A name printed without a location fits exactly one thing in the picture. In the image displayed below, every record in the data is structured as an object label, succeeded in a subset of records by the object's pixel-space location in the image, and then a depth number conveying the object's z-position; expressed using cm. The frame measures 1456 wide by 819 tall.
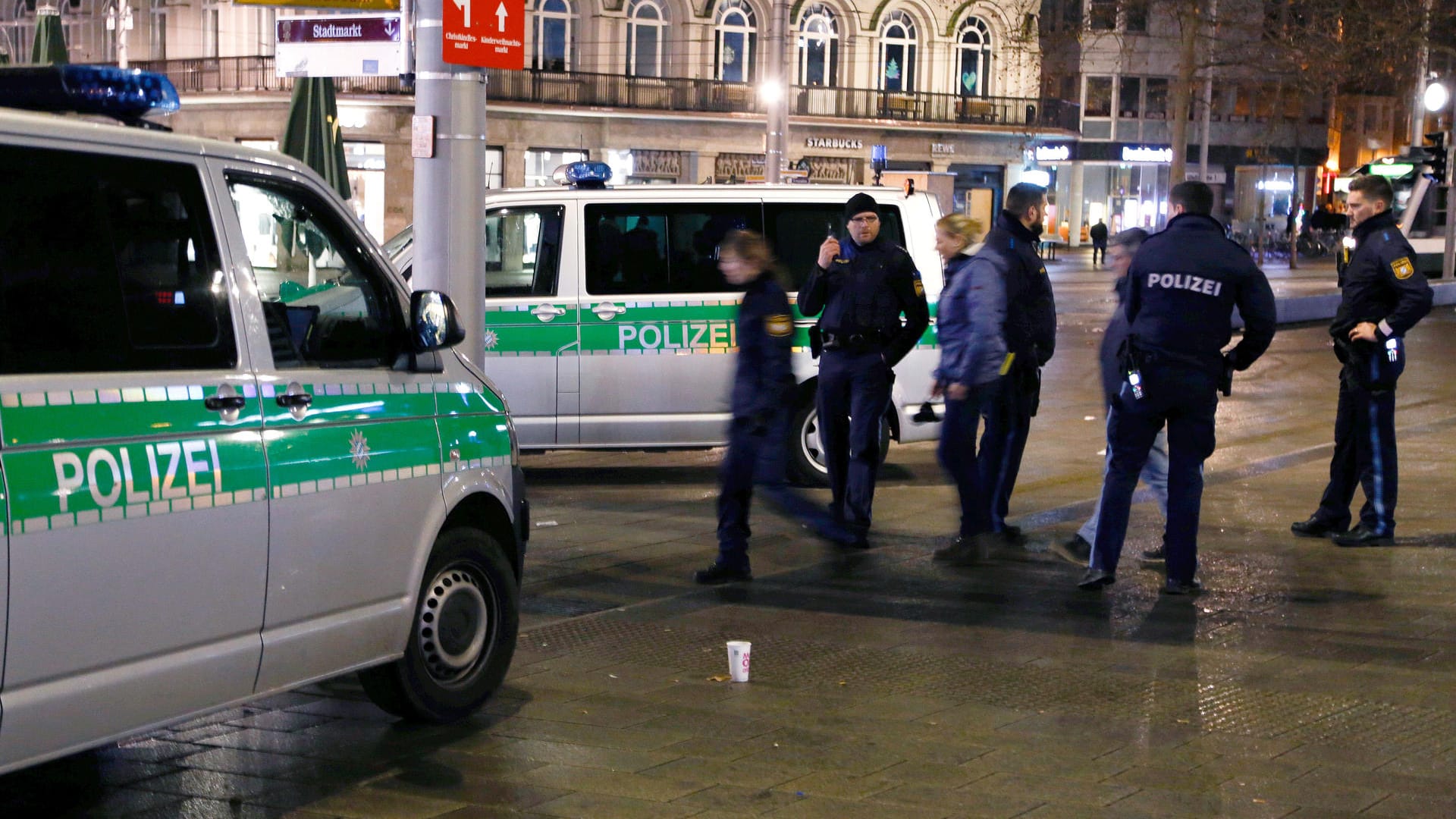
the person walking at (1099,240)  5478
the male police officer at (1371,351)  881
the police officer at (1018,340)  888
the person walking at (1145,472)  876
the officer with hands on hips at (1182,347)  757
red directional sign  856
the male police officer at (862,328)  891
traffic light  2880
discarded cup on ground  628
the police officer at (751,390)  812
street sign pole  876
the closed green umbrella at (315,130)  1683
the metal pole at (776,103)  2697
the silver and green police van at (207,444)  409
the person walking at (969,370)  843
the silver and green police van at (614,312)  1094
